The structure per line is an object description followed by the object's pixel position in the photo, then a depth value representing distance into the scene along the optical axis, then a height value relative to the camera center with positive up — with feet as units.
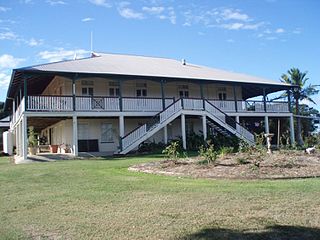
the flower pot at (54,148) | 95.81 -1.48
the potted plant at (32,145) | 86.83 -0.37
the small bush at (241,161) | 42.70 -2.77
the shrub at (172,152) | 48.62 -1.72
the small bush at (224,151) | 52.12 -2.14
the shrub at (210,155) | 44.01 -2.07
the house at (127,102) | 82.12 +8.33
